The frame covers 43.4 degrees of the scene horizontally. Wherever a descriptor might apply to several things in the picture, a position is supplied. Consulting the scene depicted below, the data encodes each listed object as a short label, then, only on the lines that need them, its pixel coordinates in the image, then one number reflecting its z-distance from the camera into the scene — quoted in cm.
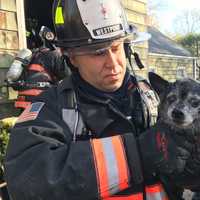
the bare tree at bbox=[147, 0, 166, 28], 2705
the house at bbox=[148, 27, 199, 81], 1040
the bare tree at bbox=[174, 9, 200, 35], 2795
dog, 99
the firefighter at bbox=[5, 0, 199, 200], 87
